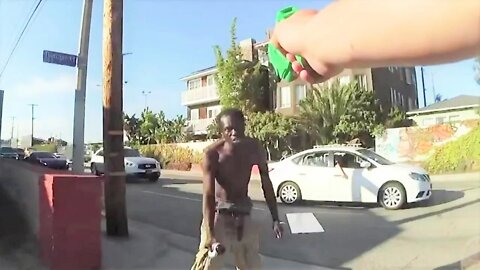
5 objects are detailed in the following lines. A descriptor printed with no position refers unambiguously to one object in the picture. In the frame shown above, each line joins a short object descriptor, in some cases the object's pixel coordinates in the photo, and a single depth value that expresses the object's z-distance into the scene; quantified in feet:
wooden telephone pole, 14.76
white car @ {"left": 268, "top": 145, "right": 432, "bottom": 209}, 15.21
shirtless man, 8.29
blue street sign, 16.83
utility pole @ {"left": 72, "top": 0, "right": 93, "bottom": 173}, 16.40
